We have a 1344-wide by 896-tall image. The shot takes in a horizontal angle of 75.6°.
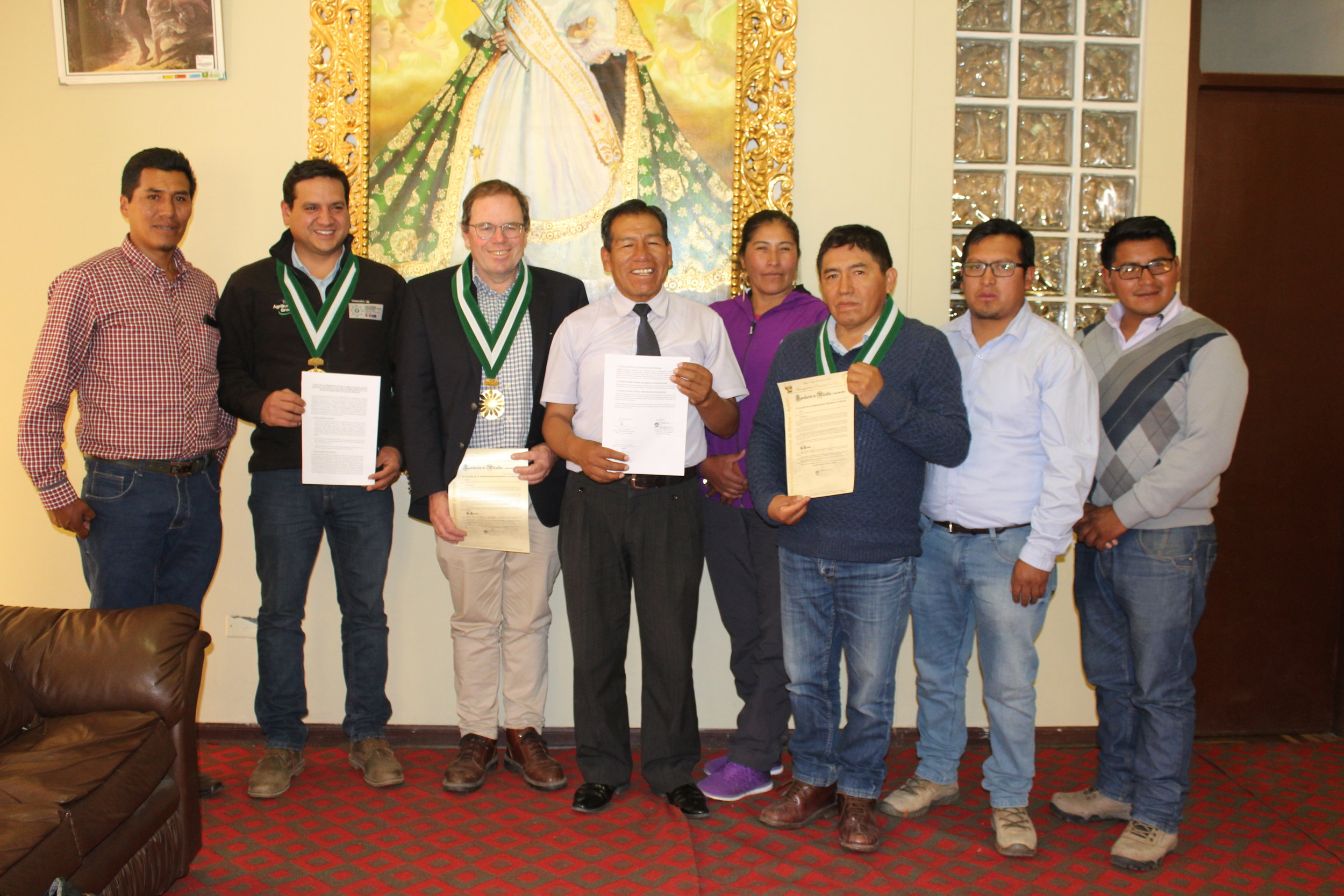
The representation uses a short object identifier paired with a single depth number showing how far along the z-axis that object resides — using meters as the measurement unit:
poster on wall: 3.39
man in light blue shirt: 2.50
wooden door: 3.57
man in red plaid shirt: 2.80
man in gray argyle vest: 2.55
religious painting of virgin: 3.38
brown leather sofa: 1.91
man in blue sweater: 2.49
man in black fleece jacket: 2.97
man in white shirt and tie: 2.77
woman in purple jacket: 2.93
